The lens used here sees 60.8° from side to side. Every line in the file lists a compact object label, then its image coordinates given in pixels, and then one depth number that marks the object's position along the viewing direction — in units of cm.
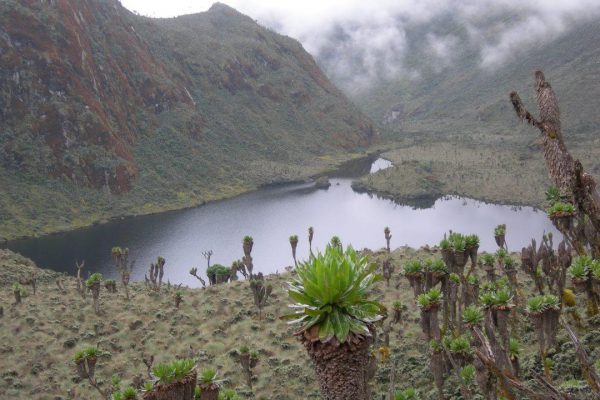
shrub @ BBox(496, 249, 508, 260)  1844
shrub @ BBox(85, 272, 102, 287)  2795
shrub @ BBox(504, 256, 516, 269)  1775
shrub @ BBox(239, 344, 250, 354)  1917
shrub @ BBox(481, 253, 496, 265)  1820
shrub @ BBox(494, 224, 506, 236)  2253
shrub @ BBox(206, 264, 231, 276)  3938
